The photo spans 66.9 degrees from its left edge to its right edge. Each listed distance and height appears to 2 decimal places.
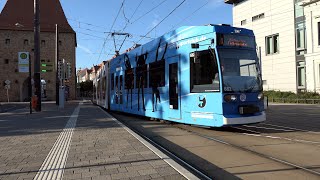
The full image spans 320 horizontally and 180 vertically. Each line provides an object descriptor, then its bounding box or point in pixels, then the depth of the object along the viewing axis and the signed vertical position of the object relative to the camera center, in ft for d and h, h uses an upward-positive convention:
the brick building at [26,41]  147.20 +32.14
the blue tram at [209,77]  23.46 +1.48
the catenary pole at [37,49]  54.21 +9.85
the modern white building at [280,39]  82.46 +18.51
